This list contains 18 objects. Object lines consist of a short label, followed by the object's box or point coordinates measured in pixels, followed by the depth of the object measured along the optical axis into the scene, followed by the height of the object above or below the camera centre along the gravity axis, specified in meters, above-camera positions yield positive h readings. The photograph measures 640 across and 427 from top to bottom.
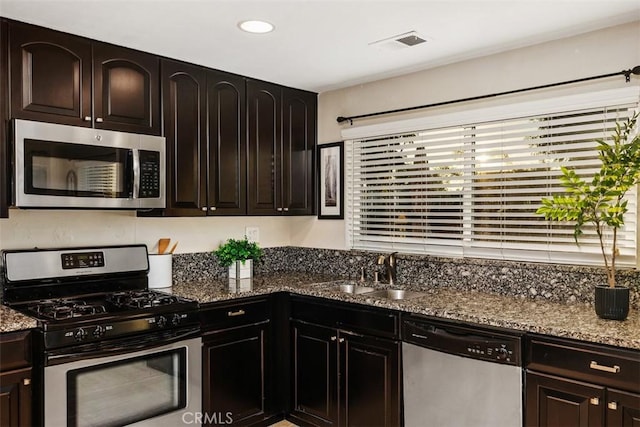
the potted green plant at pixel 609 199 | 2.24 +0.03
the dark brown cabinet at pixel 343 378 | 2.77 -0.98
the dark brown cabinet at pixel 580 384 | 1.97 -0.72
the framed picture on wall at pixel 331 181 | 3.83 +0.21
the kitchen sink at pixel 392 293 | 3.24 -0.54
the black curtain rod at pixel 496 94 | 2.50 +0.66
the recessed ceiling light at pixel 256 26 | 2.49 +0.91
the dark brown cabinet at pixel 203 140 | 3.10 +0.45
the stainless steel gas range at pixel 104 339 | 2.28 -0.61
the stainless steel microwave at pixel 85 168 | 2.46 +0.23
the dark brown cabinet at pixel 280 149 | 3.55 +0.44
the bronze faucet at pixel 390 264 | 3.37 -0.37
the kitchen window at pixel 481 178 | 2.68 +0.18
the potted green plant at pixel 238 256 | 3.56 -0.32
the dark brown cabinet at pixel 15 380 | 2.16 -0.71
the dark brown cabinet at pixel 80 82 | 2.50 +0.68
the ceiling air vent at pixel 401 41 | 2.68 +0.90
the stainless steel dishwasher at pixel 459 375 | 2.28 -0.80
